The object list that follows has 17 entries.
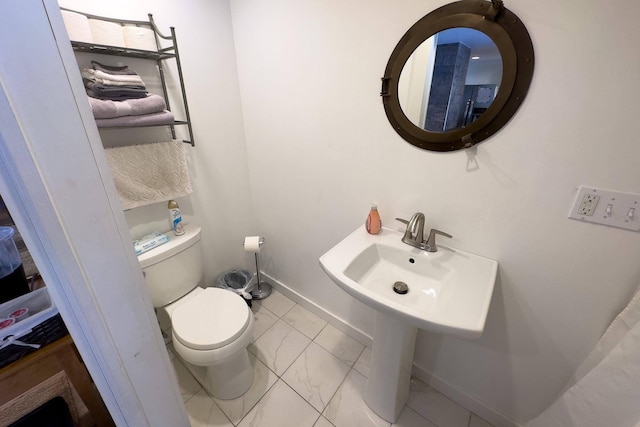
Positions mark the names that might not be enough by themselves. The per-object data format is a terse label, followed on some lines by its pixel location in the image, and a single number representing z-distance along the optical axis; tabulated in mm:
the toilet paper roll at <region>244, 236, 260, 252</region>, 1739
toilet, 1150
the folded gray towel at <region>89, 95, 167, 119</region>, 1015
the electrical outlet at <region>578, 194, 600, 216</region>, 790
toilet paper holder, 1984
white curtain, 717
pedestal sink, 811
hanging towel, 1200
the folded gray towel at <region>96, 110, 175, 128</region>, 1047
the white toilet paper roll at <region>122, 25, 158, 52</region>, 1155
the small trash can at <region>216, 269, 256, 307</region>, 1818
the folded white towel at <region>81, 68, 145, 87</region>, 1026
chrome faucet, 1067
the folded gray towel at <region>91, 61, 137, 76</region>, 1061
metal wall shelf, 1039
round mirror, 820
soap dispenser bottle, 1211
